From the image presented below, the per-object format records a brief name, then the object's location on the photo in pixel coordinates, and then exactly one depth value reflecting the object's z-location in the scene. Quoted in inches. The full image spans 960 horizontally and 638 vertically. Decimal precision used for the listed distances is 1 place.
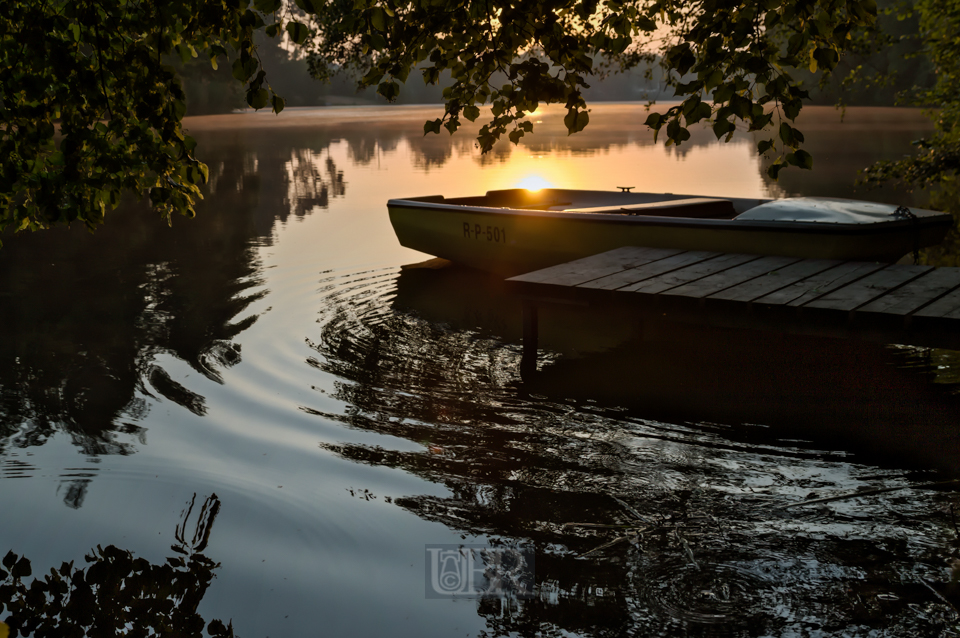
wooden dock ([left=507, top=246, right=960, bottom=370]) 214.4
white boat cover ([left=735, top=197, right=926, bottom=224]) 305.7
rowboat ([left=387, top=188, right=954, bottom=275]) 302.7
